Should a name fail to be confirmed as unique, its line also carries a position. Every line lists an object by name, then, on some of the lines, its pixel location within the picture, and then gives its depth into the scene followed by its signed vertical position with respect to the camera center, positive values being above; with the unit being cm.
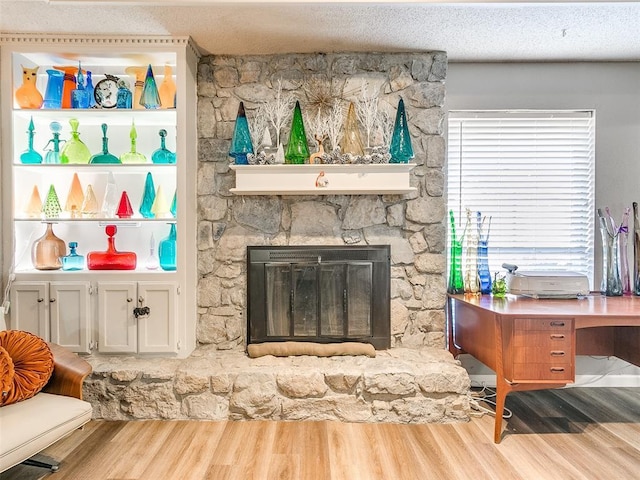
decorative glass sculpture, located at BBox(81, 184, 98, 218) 296 +15
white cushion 175 -81
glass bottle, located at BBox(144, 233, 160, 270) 303 -21
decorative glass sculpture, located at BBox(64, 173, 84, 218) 297 +19
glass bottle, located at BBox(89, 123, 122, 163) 295 +46
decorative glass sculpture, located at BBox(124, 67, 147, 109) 299 +99
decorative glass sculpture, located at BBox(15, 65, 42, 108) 292 +87
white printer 286 -36
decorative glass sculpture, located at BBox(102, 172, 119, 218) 304 +20
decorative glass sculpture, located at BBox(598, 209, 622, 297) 303 -22
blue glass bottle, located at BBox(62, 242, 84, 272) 294 -22
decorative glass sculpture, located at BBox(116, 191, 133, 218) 296 +13
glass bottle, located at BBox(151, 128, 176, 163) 294 +46
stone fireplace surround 312 +13
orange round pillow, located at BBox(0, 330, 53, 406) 201 -61
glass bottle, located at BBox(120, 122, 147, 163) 297 +47
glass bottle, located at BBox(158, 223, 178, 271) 296 -17
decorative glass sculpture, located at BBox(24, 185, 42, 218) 294 +14
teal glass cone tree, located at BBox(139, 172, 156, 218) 299 +19
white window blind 332 +34
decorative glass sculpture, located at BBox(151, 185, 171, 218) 302 +14
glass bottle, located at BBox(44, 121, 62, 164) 294 +54
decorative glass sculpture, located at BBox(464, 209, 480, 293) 315 -25
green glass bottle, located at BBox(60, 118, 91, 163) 295 +50
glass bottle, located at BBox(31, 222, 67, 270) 289 -16
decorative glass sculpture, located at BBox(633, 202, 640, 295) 309 -15
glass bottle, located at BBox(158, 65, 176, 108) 301 +91
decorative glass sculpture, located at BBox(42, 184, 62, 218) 292 +14
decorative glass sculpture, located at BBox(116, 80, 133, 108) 294 +83
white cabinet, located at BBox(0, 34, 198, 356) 285 +4
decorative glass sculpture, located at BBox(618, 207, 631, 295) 308 -22
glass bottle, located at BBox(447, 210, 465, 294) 313 -26
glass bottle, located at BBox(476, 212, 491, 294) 312 -26
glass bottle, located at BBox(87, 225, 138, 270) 293 -20
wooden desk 238 -59
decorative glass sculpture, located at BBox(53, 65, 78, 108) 296 +93
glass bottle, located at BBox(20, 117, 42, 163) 291 +46
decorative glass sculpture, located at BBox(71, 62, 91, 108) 294 +85
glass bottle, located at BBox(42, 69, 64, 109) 296 +89
